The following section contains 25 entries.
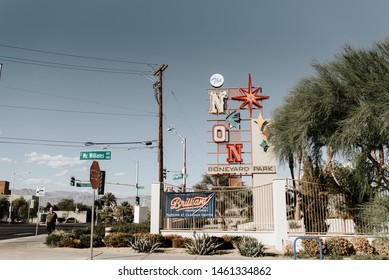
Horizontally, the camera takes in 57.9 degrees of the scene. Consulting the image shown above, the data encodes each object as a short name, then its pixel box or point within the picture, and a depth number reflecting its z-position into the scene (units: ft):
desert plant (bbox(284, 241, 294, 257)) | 42.32
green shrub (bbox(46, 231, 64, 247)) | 49.52
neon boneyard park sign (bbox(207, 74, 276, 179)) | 98.32
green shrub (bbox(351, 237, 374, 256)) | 41.38
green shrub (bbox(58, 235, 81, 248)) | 48.88
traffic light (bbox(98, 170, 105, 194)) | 73.00
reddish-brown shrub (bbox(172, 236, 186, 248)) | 48.52
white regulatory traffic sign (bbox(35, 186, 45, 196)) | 68.19
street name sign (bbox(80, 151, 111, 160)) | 50.93
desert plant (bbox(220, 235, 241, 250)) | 48.14
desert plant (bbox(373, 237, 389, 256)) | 39.45
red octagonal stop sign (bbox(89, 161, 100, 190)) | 38.54
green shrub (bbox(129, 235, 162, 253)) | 44.47
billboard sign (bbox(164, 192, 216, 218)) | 53.11
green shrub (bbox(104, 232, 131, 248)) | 48.67
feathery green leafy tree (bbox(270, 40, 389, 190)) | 39.17
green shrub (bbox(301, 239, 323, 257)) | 41.52
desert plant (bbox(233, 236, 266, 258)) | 41.50
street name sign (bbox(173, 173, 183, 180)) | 103.51
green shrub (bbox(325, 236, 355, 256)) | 41.16
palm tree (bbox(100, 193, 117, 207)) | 232.94
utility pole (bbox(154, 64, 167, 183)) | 67.84
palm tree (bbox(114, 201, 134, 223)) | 166.65
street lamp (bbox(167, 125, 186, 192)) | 100.37
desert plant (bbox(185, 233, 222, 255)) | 42.91
